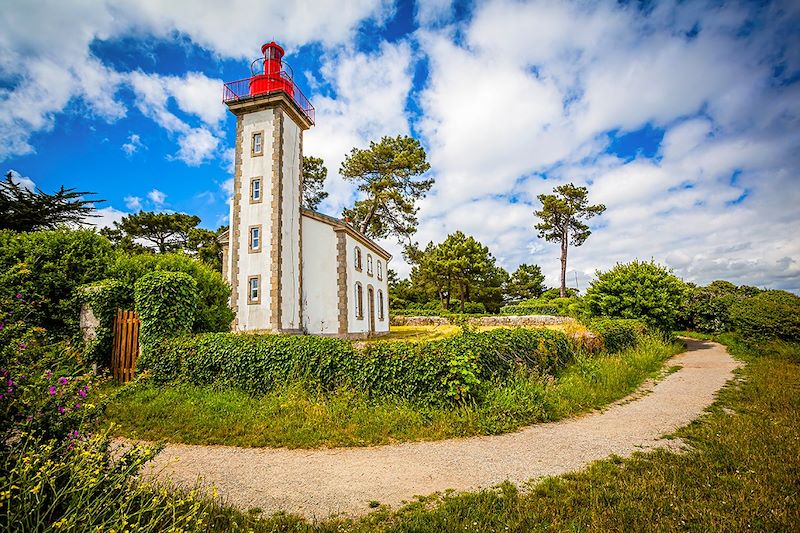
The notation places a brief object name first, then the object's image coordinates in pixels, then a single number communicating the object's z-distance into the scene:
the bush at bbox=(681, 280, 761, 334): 18.83
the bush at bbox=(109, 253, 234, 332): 10.22
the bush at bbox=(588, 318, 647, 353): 11.91
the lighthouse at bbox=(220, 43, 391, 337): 18.12
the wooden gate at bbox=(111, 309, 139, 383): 9.03
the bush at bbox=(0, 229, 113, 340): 9.23
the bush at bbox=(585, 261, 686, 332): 15.69
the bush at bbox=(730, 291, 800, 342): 12.12
